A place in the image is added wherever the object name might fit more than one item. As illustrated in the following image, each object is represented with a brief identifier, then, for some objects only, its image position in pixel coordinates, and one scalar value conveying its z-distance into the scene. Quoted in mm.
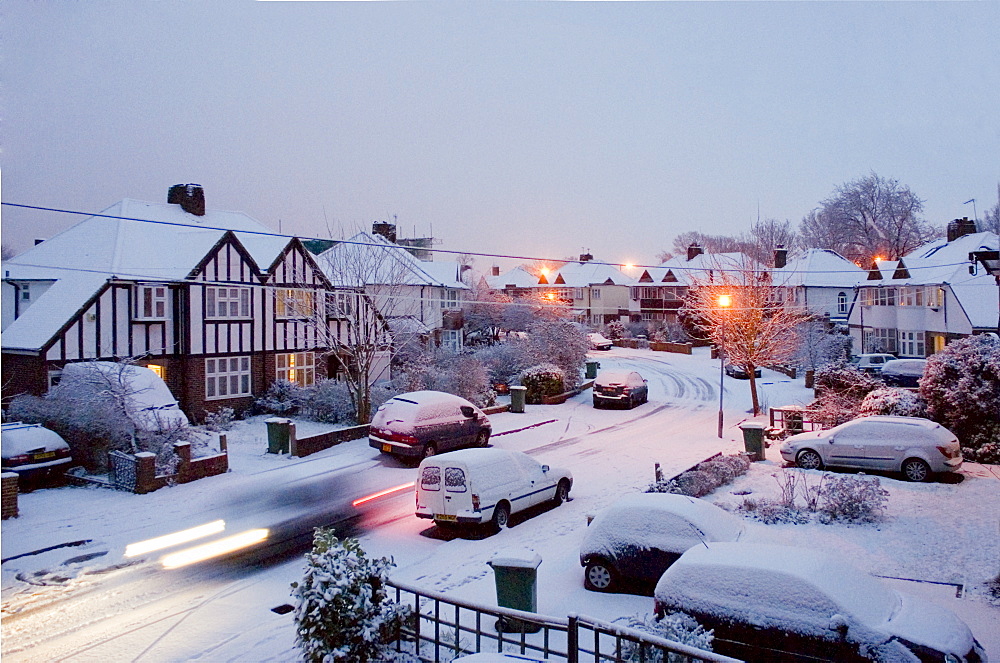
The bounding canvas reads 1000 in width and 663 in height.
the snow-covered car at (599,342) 55669
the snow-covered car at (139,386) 18016
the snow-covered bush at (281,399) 27141
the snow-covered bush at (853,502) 12961
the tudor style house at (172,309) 23125
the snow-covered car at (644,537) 9773
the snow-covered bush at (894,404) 19406
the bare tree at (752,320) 30500
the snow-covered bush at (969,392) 17875
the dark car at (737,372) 39188
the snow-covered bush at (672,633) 6785
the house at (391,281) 27766
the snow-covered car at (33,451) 16172
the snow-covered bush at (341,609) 7160
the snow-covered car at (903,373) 30688
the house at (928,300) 33438
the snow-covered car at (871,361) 34188
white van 13398
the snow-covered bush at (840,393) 22281
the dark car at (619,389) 30266
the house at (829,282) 53422
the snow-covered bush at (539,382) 31766
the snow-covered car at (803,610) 6723
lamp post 24538
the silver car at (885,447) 15930
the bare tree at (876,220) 63375
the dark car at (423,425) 19297
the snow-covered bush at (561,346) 34812
